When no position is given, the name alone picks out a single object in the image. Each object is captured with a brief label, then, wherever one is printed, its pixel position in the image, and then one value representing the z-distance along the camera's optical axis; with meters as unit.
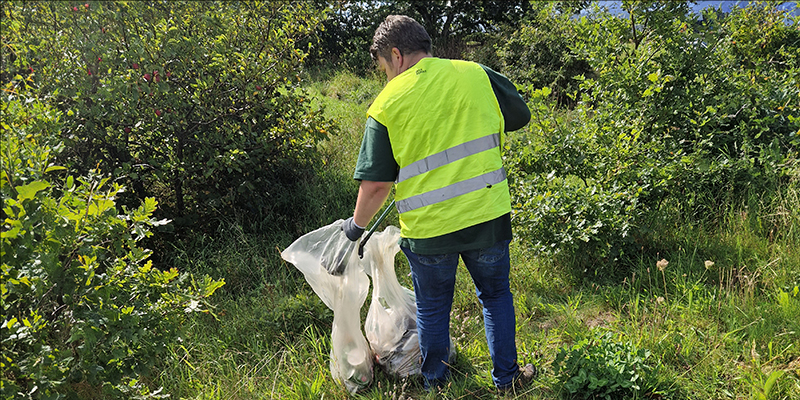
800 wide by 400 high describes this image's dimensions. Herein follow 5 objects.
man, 2.03
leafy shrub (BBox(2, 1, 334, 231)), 3.45
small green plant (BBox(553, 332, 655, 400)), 2.13
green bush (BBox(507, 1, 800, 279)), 3.09
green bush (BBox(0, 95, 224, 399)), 1.69
